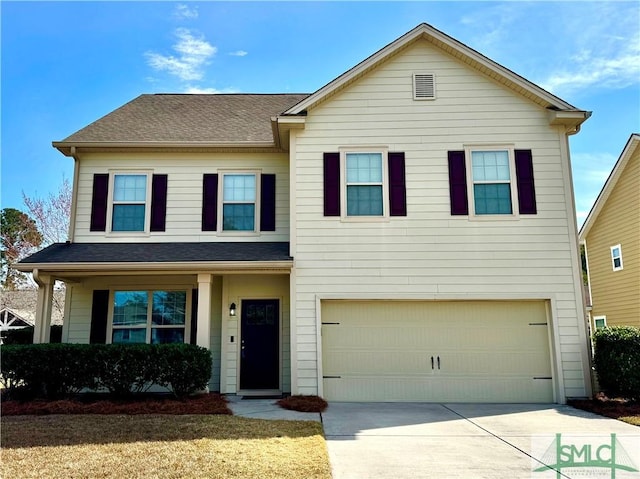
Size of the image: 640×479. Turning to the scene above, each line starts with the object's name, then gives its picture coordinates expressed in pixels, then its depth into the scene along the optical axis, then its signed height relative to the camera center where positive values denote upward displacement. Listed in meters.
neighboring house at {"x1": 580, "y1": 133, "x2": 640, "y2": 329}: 14.23 +2.53
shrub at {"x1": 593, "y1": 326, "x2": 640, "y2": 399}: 8.51 -0.70
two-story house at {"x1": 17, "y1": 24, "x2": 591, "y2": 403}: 9.60 +1.76
